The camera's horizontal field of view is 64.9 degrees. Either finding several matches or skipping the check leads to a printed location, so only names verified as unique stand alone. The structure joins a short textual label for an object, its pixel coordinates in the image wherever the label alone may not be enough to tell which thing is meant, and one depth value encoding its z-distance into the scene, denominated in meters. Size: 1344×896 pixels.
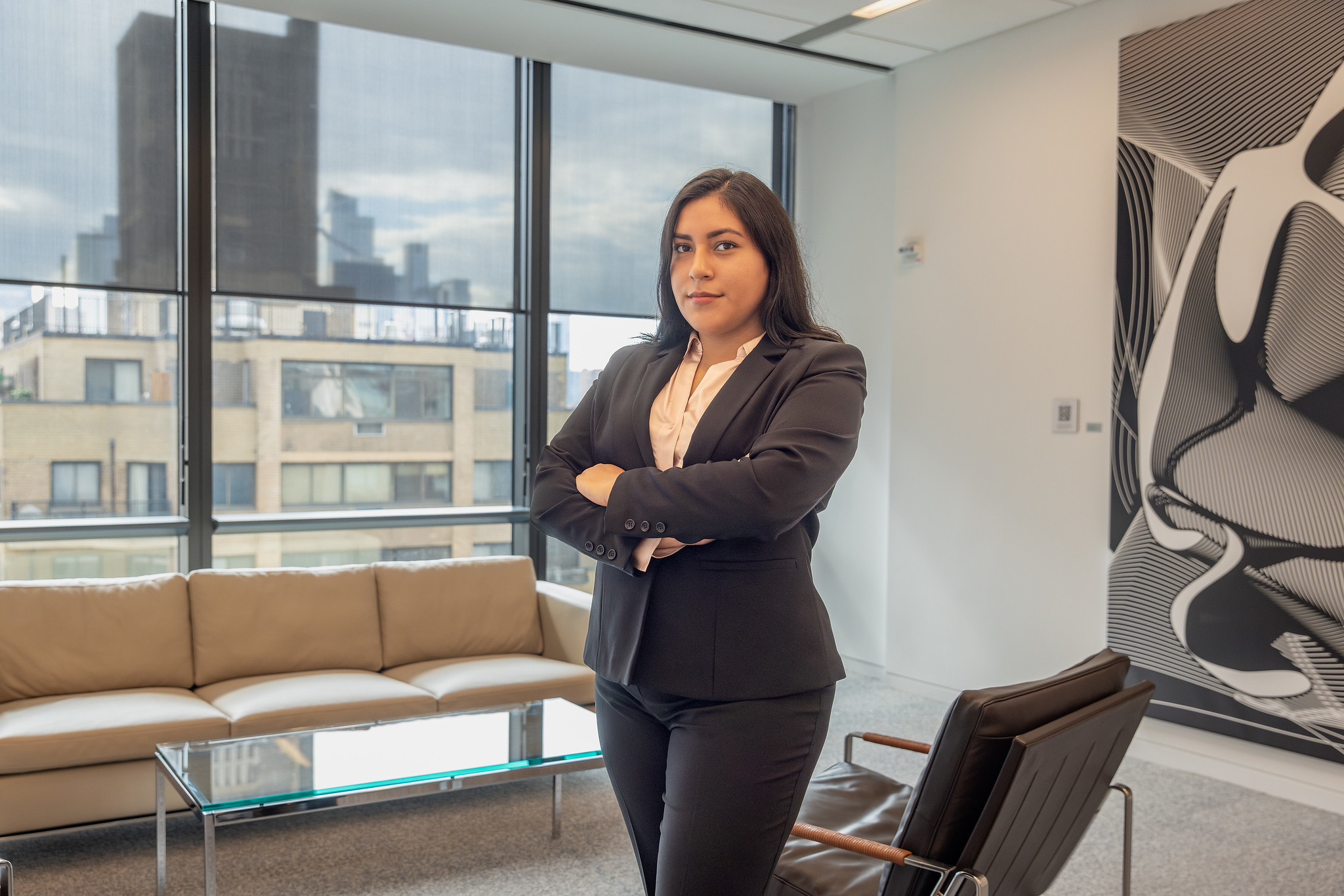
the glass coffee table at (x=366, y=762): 2.67
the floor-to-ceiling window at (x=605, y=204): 5.51
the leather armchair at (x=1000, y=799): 1.78
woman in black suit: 1.36
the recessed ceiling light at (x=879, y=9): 4.53
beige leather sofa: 3.15
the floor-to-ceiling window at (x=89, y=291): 4.29
